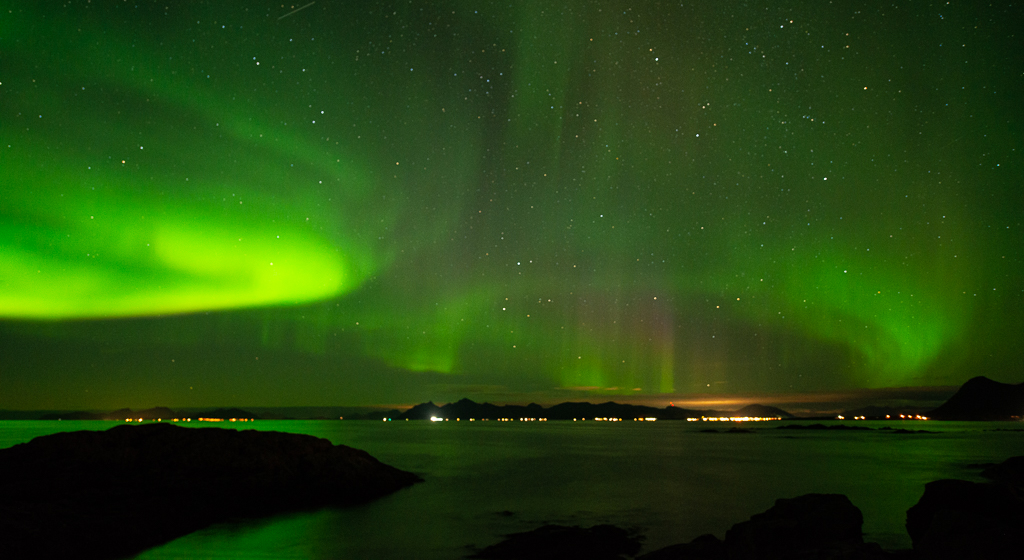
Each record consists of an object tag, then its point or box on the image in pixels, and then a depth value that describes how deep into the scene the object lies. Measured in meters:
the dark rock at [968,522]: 9.41
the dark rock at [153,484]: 15.36
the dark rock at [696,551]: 11.95
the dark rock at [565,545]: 14.41
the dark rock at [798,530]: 11.75
